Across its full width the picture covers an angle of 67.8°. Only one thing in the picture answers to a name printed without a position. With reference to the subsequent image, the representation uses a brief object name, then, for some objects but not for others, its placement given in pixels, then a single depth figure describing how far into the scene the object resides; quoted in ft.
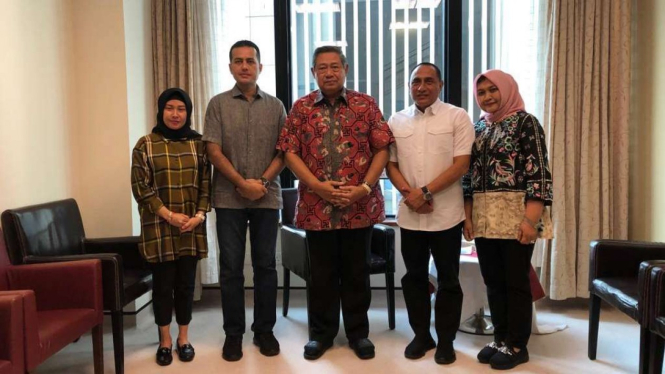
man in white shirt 7.39
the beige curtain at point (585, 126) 9.94
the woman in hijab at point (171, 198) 7.50
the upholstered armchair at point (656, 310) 6.14
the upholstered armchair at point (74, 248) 7.29
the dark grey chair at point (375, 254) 9.03
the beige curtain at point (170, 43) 10.62
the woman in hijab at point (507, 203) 6.98
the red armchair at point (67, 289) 6.79
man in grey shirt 7.78
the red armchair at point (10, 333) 5.20
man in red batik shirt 7.54
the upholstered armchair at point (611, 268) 7.54
